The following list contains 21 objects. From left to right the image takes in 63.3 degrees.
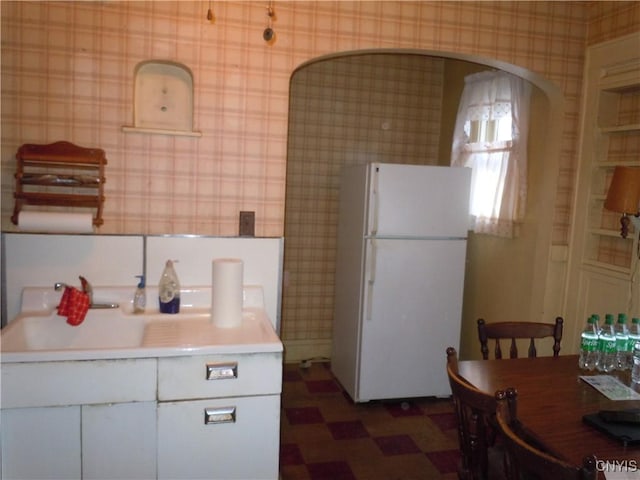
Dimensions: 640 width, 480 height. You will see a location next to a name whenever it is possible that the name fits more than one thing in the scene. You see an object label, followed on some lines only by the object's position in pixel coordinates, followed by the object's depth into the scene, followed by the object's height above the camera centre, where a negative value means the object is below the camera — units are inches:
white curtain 131.5 +14.0
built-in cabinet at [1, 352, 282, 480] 71.5 -33.6
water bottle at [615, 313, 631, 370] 79.0 -21.9
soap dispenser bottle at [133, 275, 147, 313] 91.2 -20.1
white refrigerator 128.9 -20.3
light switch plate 98.7 -6.5
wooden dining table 54.1 -25.1
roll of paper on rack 86.0 -6.8
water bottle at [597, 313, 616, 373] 78.5 -21.4
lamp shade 91.4 +2.8
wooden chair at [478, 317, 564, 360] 90.0 -22.7
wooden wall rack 87.1 +0.7
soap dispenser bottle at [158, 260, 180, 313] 90.7 -18.6
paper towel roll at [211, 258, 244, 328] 86.7 -17.4
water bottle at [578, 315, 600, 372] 79.4 -21.6
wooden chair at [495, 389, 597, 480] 41.6 -22.2
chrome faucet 88.4 -18.3
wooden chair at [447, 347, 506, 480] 59.2 -27.8
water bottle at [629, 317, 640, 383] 74.6 -20.6
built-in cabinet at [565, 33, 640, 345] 105.7 +5.1
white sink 73.6 -23.2
